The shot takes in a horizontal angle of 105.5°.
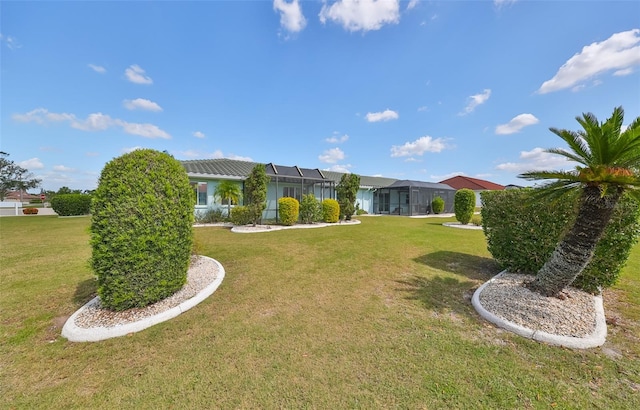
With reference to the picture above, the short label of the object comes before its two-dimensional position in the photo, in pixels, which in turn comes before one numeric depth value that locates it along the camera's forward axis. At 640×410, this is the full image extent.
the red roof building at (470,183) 38.72
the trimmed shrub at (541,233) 4.38
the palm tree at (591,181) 3.44
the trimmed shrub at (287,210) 14.74
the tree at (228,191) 15.06
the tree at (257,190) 13.95
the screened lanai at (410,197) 23.97
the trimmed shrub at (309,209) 15.52
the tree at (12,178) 36.16
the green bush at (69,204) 21.08
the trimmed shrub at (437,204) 24.58
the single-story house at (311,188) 16.19
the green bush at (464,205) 15.38
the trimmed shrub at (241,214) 13.88
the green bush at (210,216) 15.72
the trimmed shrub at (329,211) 16.36
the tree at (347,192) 17.19
